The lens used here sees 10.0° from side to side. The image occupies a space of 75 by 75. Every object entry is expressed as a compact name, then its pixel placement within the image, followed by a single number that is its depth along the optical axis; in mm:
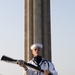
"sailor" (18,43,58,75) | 7313
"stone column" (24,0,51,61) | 22984
